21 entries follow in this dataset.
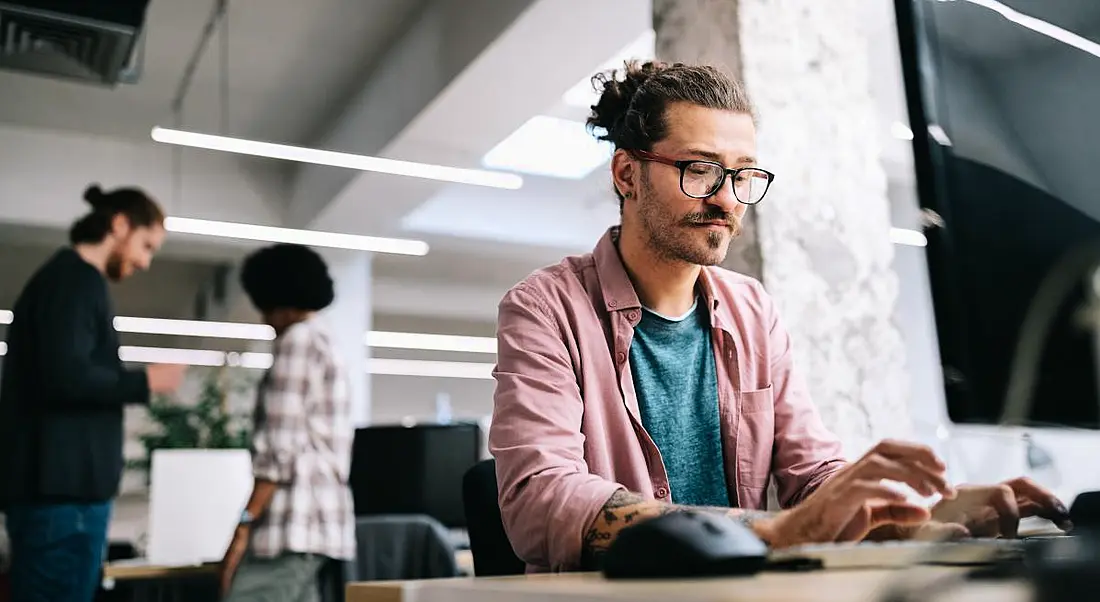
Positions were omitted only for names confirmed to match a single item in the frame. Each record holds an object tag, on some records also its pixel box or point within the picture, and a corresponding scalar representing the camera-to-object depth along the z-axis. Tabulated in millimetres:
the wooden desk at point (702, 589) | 417
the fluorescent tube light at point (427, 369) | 14133
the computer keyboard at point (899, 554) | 579
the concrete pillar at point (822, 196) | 2031
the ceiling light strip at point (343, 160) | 4637
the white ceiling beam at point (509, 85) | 4000
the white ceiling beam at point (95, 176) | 6648
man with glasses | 1193
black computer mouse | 535
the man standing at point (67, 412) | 2467
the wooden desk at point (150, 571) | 2777
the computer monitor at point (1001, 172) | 593
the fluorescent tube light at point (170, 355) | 11641
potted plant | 4875
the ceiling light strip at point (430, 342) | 12453
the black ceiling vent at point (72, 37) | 3346
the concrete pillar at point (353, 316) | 7633
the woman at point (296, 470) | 2426
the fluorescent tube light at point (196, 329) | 9727
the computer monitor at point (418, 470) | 3857
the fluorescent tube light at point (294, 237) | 5824
